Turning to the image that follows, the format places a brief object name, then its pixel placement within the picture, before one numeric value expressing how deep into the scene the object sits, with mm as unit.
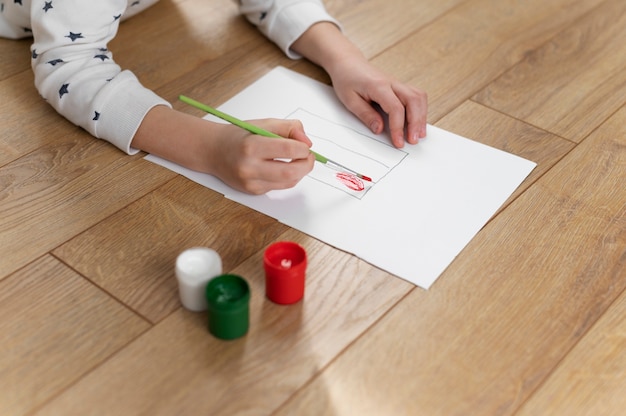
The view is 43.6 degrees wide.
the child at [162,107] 946
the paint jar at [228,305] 780
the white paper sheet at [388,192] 930
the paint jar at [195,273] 813
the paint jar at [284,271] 819
